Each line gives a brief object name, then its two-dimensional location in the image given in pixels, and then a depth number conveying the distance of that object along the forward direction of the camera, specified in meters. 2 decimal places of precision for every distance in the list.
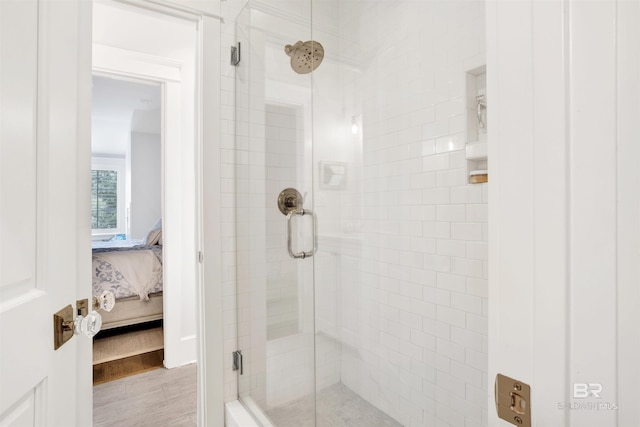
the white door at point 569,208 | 0.37
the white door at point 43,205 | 0.55
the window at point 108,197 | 7.17
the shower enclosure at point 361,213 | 1.42
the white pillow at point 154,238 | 3.84
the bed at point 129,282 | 3.05
